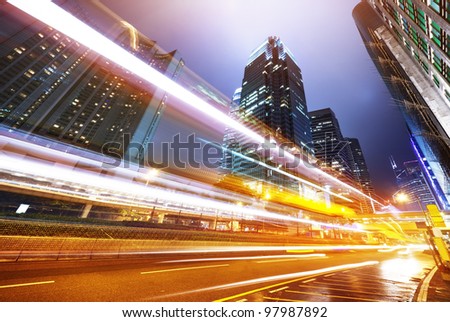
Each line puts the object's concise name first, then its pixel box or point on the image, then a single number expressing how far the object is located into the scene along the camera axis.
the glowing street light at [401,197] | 20.77
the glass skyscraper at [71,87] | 74.44
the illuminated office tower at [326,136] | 115.73
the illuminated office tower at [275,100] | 89.69
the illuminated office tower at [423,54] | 14.70
